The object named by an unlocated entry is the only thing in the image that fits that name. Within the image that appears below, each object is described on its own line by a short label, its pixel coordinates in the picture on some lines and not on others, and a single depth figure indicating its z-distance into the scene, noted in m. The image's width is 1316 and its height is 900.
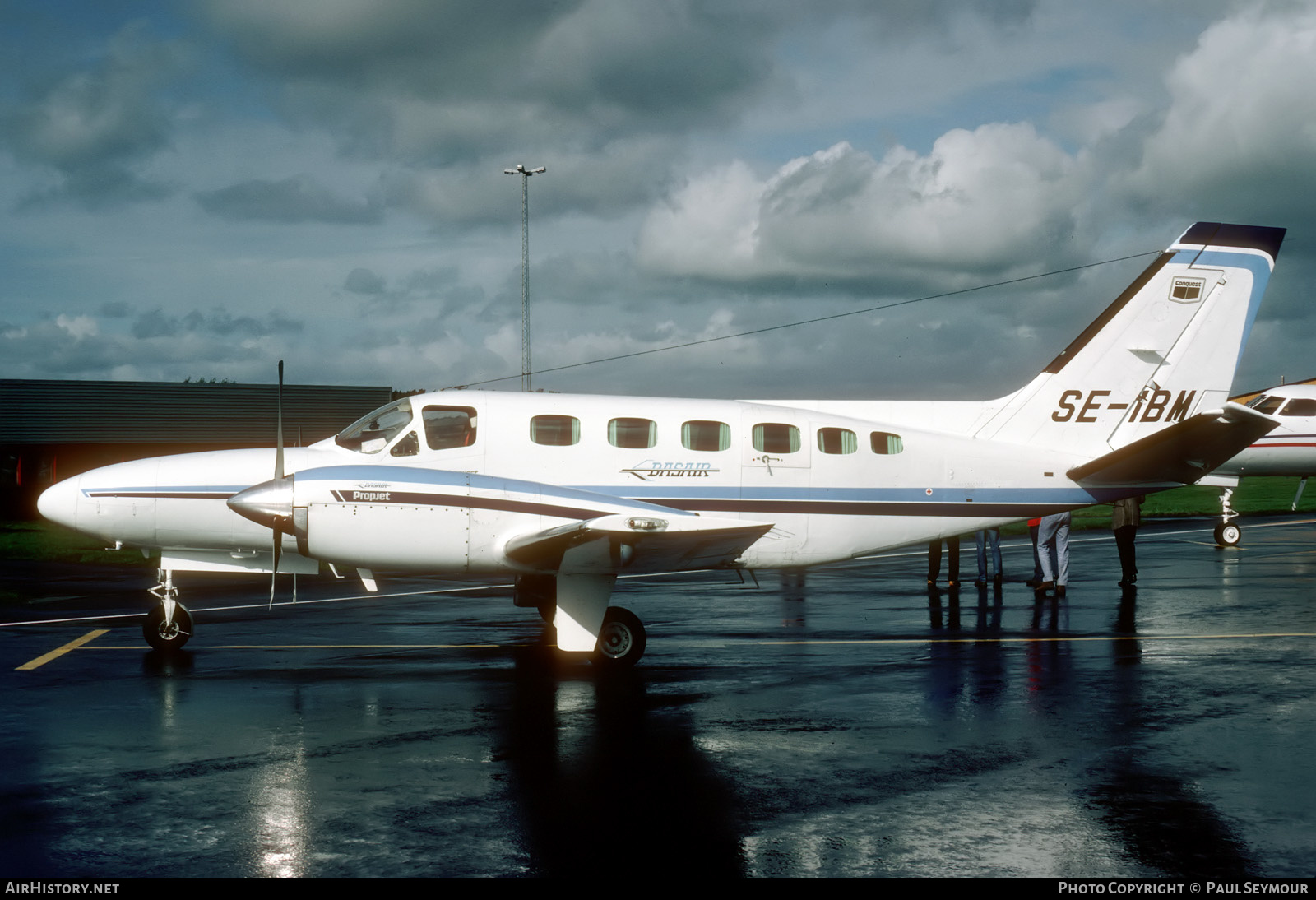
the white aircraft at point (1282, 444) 25.83
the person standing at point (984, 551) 18.58
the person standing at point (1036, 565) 17.97
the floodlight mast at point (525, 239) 32.56
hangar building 46.03
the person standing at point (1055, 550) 17.44
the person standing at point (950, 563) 18.41
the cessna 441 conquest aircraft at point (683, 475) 11.18
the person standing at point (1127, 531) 18.02
